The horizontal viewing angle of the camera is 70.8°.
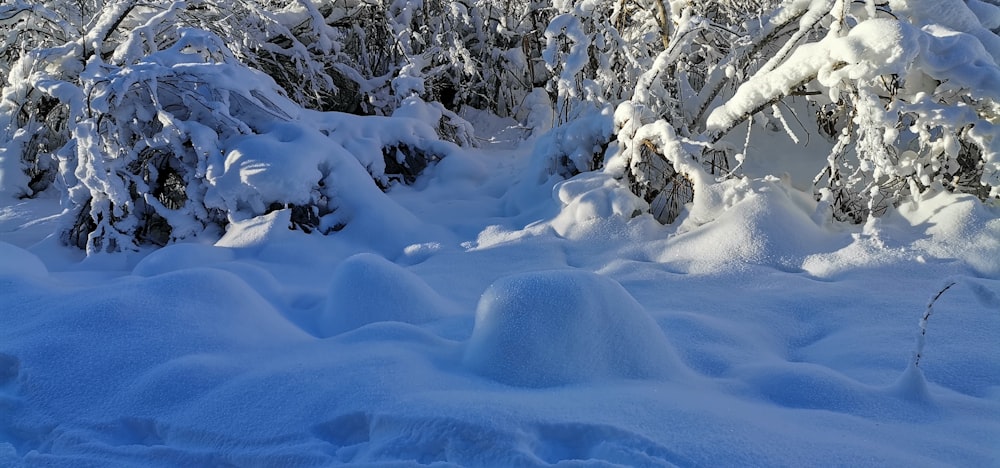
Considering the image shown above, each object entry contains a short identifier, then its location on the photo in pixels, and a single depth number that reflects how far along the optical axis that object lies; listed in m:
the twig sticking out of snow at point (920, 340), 1.95
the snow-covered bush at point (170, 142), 4.54
